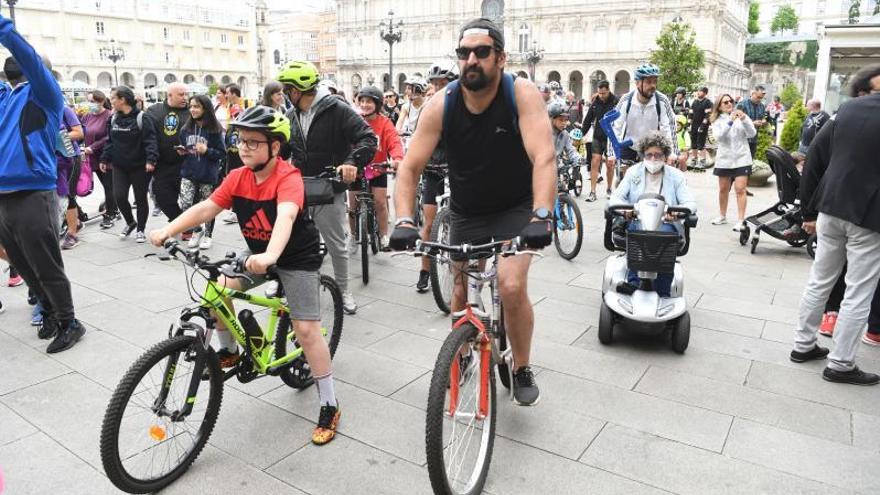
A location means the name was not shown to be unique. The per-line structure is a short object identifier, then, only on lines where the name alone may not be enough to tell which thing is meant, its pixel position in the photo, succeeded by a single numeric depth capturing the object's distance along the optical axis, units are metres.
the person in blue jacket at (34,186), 4.45
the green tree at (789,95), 42.03
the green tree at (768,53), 84.19
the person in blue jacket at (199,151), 7.56
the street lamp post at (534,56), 42.99
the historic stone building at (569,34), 69.75
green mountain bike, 2.80
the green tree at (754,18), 103.12
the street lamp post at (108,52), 82.12
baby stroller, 6.85
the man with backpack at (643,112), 7.76
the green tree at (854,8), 79.47
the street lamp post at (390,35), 35.56
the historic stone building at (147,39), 80.58
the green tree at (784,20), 102.31
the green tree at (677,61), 32.94
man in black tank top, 3.10
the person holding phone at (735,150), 8.95
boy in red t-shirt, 3.21
